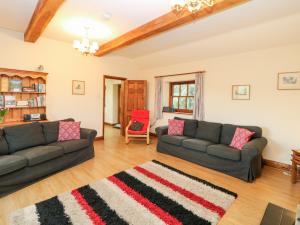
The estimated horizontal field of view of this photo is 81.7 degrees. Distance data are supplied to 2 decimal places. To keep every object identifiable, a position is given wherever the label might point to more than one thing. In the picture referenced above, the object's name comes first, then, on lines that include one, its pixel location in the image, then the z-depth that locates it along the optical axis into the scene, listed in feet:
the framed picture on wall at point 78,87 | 15.26
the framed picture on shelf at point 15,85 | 11.77
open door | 19.31
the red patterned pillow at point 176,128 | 14.26
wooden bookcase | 11.59
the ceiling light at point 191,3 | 5.07
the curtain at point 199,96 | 15.07
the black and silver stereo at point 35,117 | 12.25
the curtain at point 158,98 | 18.56
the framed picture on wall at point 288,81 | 10.58
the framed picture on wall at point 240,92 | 12.60
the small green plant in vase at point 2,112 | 10.35
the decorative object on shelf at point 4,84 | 11.43
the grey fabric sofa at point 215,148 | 9.49
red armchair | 16.21
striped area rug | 6.18
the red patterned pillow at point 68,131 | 11.54
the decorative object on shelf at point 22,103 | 12.06
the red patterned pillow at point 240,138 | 10.61
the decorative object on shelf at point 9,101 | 11.54
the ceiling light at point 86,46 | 10.28
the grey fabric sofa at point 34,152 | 7.80
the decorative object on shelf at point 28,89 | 12.21
